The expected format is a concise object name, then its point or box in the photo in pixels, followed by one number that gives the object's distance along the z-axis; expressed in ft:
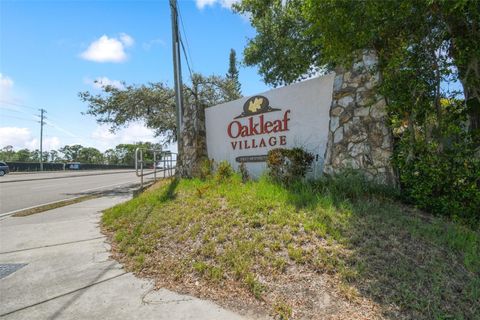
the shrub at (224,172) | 24.29
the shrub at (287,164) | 20.10
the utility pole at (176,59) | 35.47
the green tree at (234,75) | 57.86
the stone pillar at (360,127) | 17.84
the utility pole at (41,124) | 151.76
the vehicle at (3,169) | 88.19
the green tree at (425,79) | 14.73
